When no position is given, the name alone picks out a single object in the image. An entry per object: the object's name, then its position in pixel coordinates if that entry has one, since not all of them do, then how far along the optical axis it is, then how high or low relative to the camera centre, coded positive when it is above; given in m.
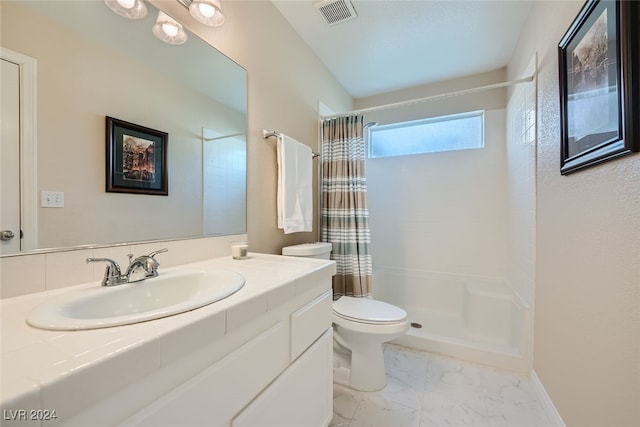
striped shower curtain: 2.09 +0.03
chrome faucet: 0.81 -0.18
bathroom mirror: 0.76 +0.39
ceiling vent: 1.65 +1.36
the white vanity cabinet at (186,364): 0.38 -0.29
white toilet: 1.48 -0.71
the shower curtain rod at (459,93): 1.63 +0.89
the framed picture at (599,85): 0.74 +0.45
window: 2.52 +0.82
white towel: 1.68 +0.20
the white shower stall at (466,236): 1.77 -0.21
